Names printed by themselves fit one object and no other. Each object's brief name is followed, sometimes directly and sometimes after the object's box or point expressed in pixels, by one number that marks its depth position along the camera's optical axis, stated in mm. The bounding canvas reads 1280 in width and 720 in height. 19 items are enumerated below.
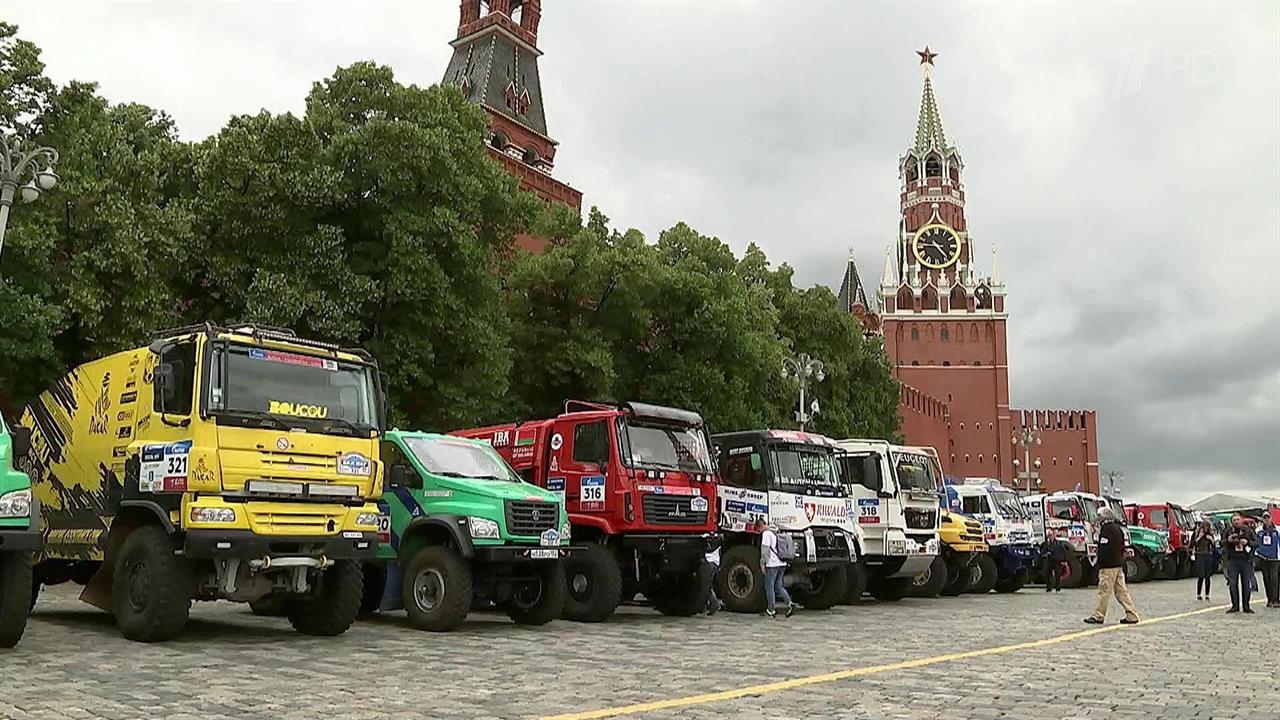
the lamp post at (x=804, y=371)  34781
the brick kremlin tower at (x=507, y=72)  62875
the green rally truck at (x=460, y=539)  13531
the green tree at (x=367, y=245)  24062
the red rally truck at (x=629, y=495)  15734
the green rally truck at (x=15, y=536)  9930
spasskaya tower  117500
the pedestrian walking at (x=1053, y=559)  28125
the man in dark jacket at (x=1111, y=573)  16812
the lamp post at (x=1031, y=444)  114875
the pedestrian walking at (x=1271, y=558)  21266
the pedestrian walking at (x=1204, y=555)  23984
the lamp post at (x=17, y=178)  17672
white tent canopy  84688
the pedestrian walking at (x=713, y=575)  16895
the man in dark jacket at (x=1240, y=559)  19281
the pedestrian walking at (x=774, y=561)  17141
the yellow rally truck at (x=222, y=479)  11359
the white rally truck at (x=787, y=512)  17891
